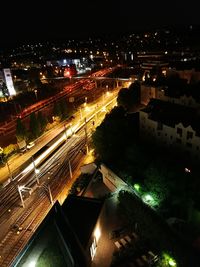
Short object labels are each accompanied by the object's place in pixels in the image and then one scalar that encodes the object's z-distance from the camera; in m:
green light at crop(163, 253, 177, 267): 20.06
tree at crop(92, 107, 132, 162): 34.78
